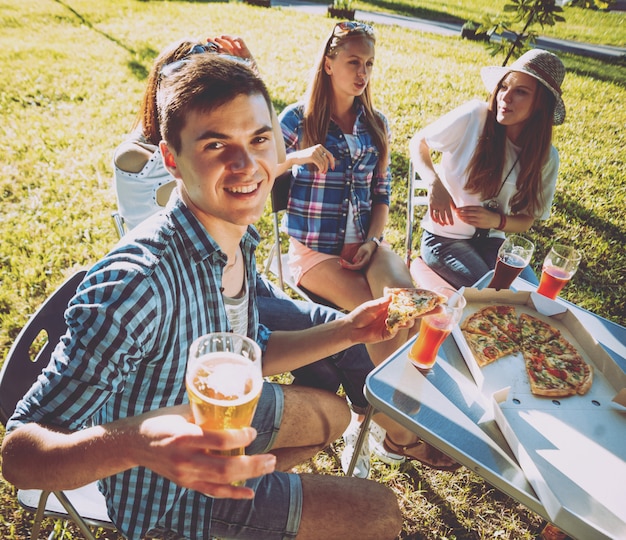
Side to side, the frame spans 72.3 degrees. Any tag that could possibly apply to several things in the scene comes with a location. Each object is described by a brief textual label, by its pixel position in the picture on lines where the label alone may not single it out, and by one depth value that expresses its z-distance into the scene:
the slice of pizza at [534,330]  1.98
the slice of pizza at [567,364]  1.76
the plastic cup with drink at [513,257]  2.31
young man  1.09
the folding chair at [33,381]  1.49
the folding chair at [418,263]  3.15
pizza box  1.29
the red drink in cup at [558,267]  2.20
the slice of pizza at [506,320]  1.99
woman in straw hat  3.08
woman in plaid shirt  2.96
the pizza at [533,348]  1.74
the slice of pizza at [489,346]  1.84
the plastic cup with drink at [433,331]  1.74
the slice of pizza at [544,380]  1.70
